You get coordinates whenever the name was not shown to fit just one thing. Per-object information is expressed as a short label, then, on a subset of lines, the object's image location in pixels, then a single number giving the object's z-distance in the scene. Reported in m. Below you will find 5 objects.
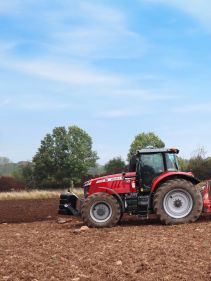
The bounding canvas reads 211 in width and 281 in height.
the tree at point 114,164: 65.75
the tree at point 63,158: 64.50
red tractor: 12.60
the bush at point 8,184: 53.41
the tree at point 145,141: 66.38
